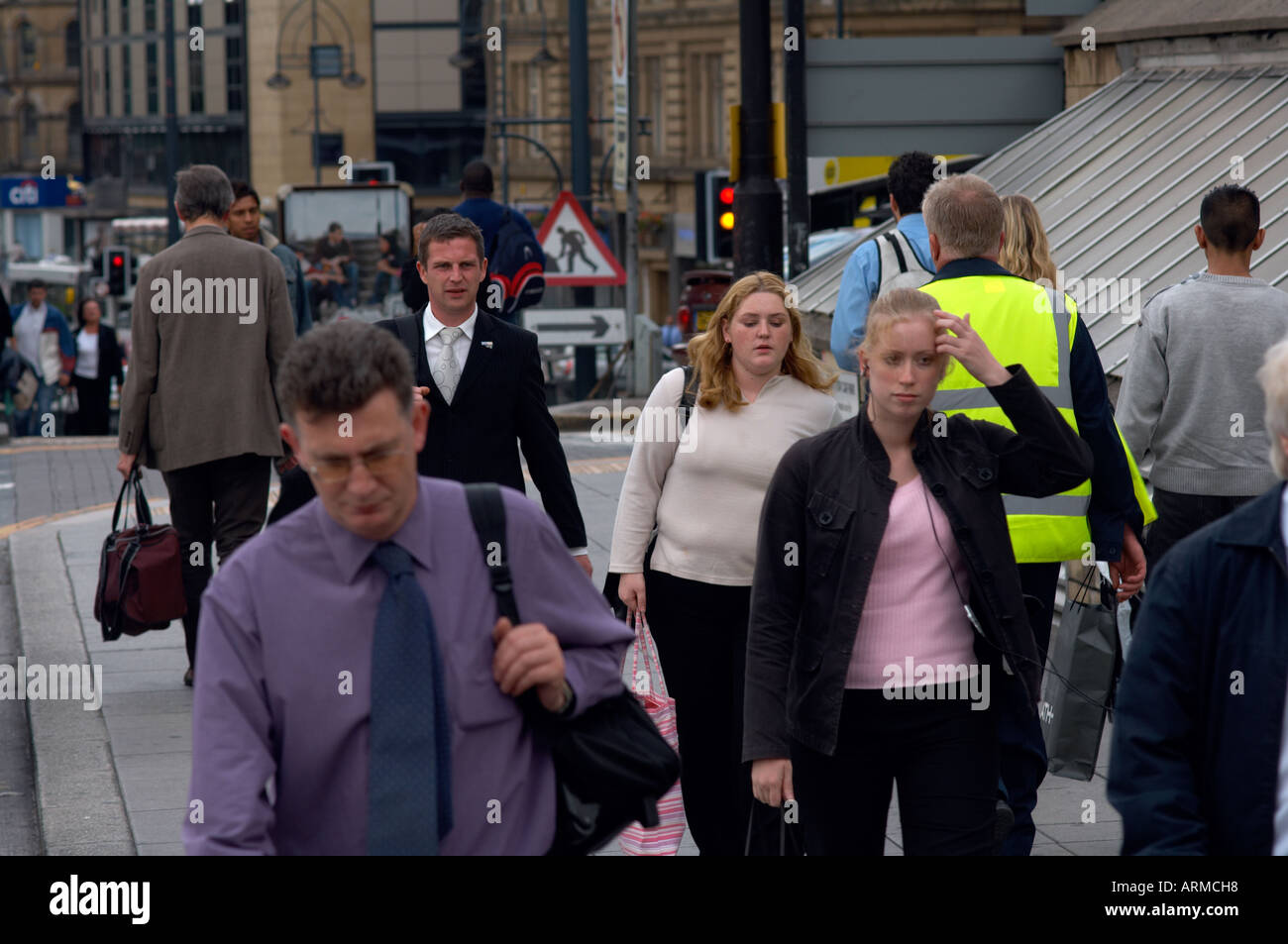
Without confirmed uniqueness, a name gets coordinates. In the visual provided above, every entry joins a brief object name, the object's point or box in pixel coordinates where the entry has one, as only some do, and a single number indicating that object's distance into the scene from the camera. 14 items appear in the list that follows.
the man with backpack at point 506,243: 18.39
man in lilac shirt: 4.68
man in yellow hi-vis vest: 8.47
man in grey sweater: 10.05
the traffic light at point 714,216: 25.07
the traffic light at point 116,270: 52.25
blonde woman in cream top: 8.80
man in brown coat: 12.64
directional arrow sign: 31.05
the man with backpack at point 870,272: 10.62
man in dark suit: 9.85
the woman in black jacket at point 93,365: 36.26
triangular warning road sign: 30.25
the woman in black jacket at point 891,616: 6.91
